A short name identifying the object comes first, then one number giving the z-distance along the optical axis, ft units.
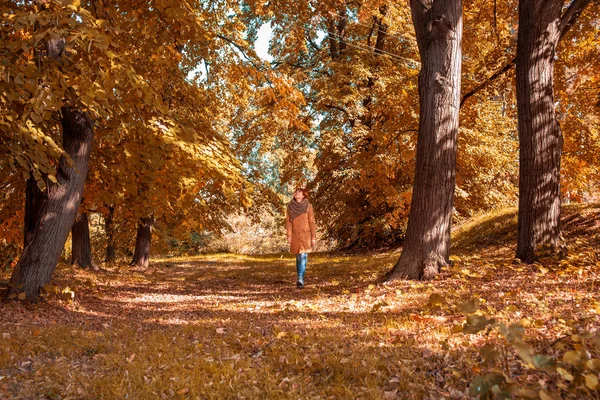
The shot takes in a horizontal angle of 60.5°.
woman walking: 34.35
